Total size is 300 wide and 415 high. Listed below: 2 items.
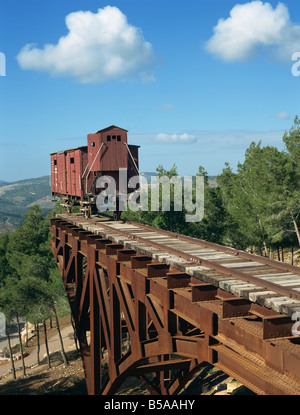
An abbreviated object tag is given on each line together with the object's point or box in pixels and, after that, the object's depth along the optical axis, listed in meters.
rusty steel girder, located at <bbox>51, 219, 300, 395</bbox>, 5.65
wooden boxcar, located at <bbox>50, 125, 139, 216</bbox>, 22.53
